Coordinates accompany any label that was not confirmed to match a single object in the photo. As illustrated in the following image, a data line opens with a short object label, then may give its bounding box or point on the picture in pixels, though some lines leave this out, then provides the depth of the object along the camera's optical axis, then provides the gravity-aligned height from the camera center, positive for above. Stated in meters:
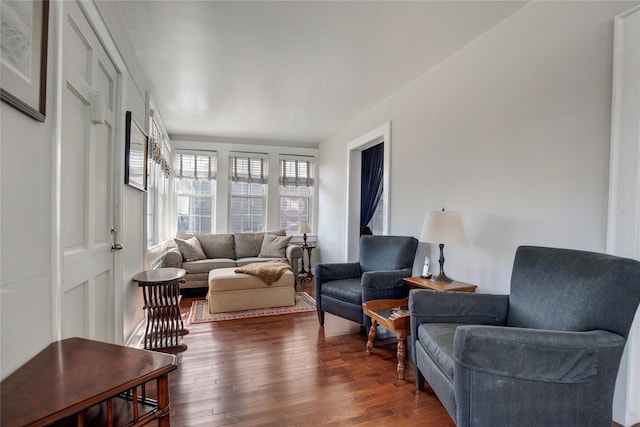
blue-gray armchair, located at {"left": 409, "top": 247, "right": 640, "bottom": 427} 1.29 -0.66
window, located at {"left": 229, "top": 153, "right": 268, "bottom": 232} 5.88 +0.37
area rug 3.39 -1.26
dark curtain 4.74 +0.48
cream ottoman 3.57 -1.04
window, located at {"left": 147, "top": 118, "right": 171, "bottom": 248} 3.46 +0.30
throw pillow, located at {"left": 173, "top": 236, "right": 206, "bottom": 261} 4.68 -0.67
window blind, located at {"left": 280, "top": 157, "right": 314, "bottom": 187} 6.09 +0.79
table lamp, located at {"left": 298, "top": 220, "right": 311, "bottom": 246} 5.60 -0.35
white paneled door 1.40 +0.14
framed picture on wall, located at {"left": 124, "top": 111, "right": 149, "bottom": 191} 2.26 +0.45
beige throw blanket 3.71 -0.79
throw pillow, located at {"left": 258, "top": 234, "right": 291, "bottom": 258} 5.25 -0.68
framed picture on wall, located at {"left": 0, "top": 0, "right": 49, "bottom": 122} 0.87 +0.49
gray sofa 4.47 -0.73
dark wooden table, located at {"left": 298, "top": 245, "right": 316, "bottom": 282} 5.45 -1.19
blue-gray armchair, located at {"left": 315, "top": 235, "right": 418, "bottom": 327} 2.73 -0.68
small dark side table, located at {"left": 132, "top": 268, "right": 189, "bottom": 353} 2.56 -0.90
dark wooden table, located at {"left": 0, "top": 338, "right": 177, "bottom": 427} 0.77 -0.53
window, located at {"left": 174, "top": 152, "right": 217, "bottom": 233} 5.61 +0.34
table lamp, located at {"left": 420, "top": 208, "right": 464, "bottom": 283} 2.34 -0.14
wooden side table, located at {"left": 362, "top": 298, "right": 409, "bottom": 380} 2.24 -0.87
